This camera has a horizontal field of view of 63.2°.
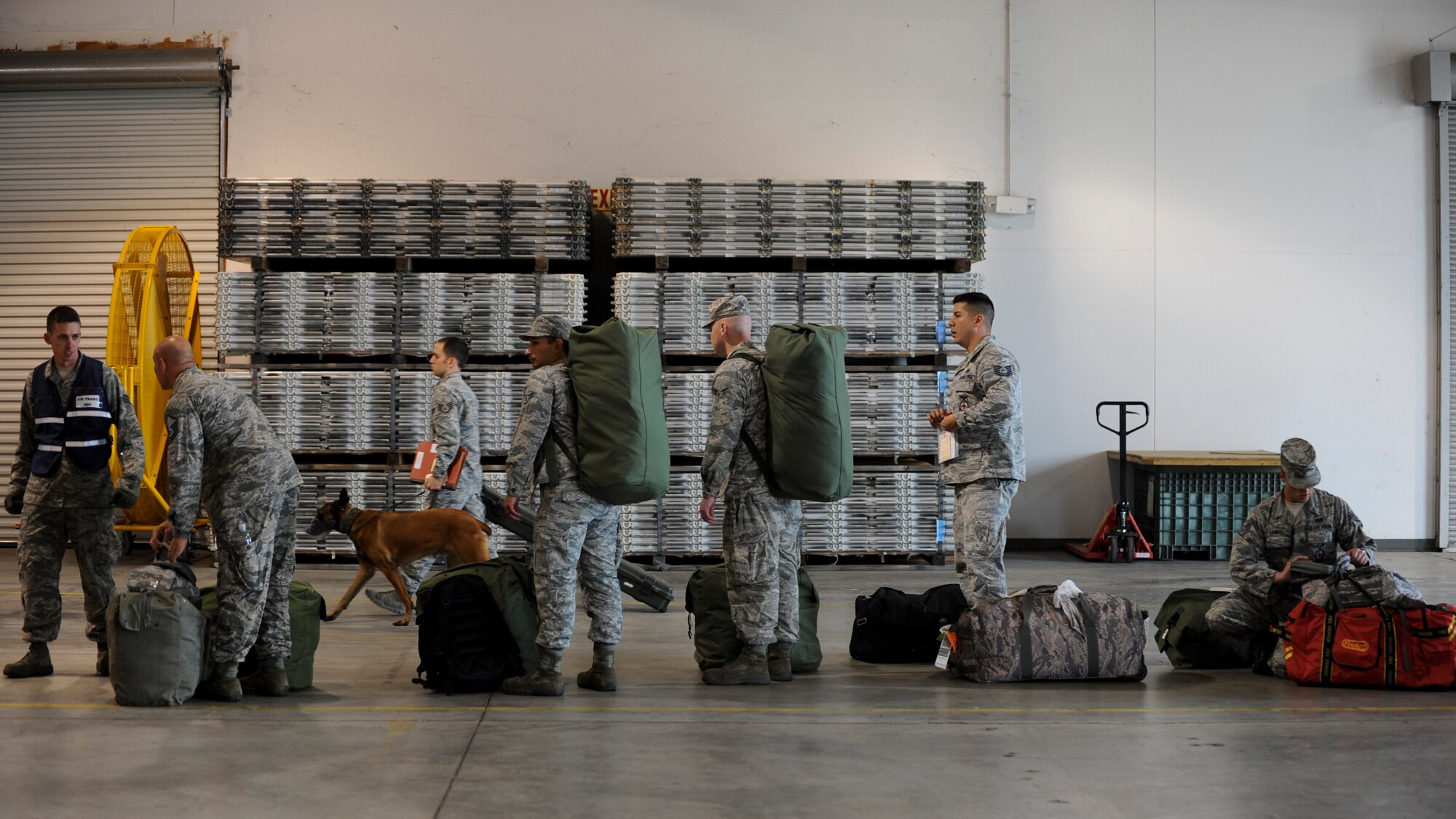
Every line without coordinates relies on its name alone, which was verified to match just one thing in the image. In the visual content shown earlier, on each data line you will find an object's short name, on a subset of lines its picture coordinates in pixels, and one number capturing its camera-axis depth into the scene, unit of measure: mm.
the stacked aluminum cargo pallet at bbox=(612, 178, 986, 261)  10984
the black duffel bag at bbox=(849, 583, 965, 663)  6891
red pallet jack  11438
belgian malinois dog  7707
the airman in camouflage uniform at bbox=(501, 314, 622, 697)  5793
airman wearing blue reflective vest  6426
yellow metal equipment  10352
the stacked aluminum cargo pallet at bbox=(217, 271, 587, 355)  10852
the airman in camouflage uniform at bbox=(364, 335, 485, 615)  7992
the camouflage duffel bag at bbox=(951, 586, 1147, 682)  6270
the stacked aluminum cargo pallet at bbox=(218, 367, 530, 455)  10836
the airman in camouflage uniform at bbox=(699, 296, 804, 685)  6059
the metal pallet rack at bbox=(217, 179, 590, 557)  10852
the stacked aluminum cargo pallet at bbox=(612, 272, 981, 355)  10984
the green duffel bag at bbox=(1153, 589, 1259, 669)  6770
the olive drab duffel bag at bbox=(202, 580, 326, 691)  5996
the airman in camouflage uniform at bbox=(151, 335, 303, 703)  5496
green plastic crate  11562
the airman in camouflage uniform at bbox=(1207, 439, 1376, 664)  6418
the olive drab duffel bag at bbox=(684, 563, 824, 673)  6359
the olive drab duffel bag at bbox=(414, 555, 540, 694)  5918
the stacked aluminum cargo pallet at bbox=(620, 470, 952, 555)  10945
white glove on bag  6316
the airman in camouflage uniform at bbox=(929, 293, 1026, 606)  6641
